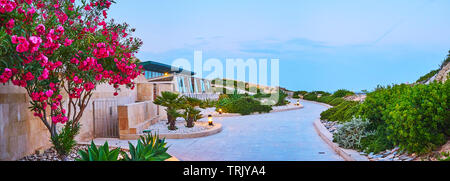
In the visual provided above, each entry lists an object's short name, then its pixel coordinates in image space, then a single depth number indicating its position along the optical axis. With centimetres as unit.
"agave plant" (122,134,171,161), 379
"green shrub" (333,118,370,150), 649
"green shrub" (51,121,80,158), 504
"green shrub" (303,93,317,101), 3036
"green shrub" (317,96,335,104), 2453
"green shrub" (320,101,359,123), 955
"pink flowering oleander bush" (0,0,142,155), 362
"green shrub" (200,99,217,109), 2000
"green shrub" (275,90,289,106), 2119
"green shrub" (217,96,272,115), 1586
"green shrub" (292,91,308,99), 3797
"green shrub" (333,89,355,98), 2789
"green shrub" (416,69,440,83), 1700
